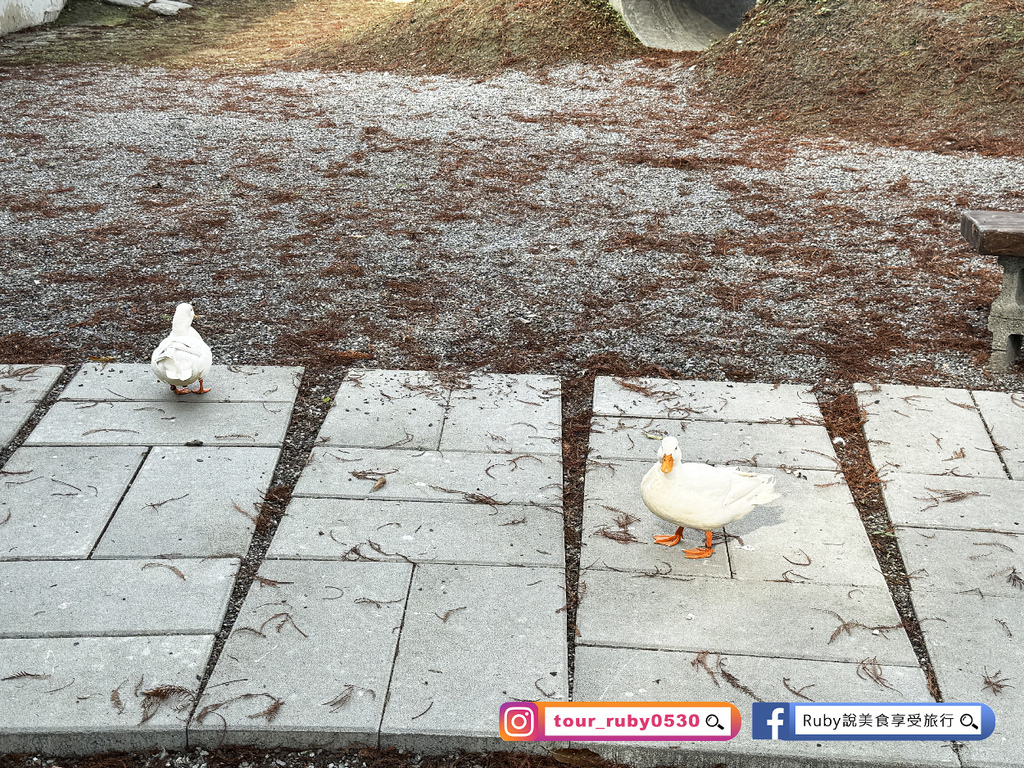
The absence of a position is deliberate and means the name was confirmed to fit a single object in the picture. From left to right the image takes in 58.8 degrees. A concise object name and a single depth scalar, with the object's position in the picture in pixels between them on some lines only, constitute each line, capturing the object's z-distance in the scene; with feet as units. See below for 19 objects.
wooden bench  15.53
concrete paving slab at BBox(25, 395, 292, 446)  14.11
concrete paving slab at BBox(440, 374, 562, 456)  14.16
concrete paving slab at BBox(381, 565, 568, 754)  9.01
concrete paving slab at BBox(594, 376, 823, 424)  15.02
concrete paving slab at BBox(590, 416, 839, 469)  13.76
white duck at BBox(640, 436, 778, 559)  10.96
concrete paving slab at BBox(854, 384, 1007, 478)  13.58
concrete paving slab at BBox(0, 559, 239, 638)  10.26
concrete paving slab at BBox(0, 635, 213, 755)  8.93
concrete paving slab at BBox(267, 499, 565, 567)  11.58
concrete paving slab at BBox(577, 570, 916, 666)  10.05
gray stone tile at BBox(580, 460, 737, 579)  11.44
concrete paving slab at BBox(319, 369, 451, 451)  14.28
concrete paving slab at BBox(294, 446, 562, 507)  12.87
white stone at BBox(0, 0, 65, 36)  51.13
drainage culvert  45.37
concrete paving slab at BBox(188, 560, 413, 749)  8.99
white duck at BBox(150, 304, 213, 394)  14.46
